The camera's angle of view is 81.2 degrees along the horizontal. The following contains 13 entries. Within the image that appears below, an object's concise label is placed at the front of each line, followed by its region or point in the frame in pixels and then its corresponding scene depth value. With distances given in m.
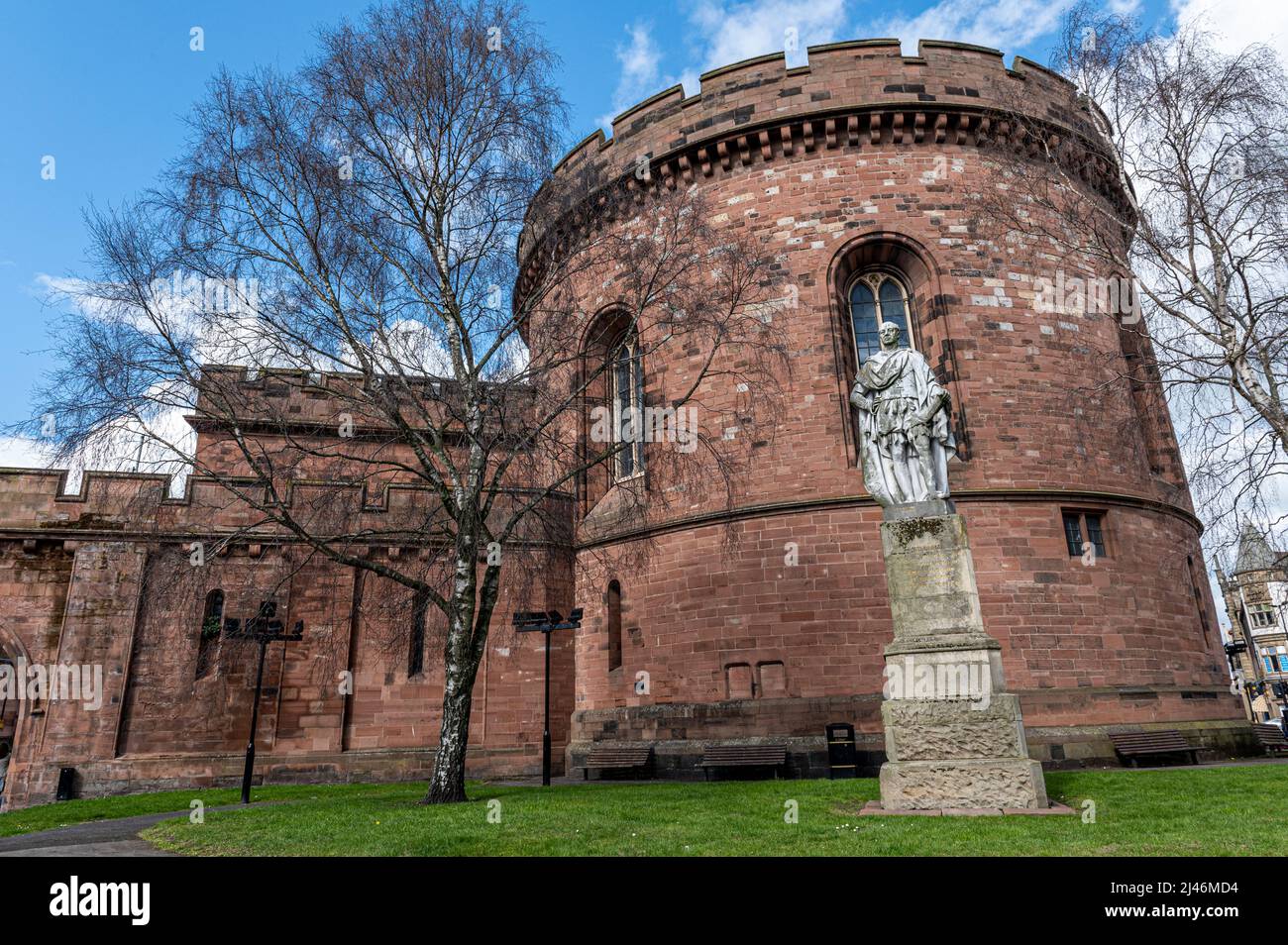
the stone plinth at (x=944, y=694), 6.63
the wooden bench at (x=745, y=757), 11.66
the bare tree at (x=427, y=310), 9.31
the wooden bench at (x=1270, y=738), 13.42
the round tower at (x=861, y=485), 12.30
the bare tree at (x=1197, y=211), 9.66
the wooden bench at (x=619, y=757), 12.90
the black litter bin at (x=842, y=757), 11.23
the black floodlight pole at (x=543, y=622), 12.86
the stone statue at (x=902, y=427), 7.84
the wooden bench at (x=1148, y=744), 11.36
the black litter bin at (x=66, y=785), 13.07
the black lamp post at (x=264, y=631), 12.51
